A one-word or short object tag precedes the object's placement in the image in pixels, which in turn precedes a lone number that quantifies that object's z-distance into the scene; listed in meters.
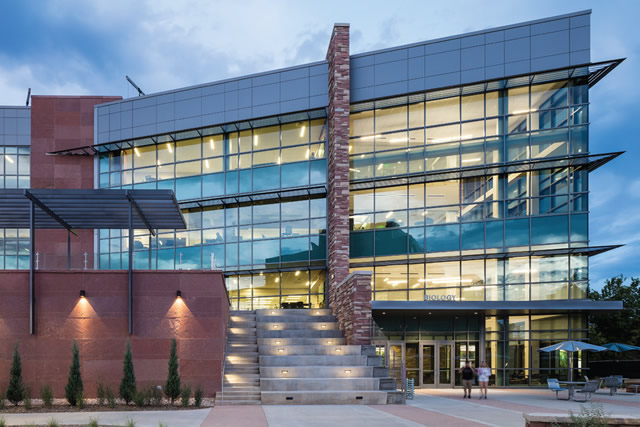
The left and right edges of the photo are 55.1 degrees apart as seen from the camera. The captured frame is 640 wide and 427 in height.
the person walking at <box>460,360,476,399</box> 21.53
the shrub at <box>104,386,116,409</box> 15.84
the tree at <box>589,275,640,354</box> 37.78
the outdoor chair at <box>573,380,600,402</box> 20.83
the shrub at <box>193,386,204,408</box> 16.55
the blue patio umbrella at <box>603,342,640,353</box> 28.23
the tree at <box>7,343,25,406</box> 15.91
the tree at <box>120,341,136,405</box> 16.30
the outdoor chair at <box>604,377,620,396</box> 24.81
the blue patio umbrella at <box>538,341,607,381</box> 23.47
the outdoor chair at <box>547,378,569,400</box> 22.03
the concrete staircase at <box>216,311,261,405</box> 17.98
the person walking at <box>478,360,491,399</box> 21.91
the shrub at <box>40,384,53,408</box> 15.78
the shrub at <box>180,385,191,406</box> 16.39
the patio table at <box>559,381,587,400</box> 21.17
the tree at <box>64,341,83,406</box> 16.08
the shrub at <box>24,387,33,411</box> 15.56
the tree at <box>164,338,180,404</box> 16.67
